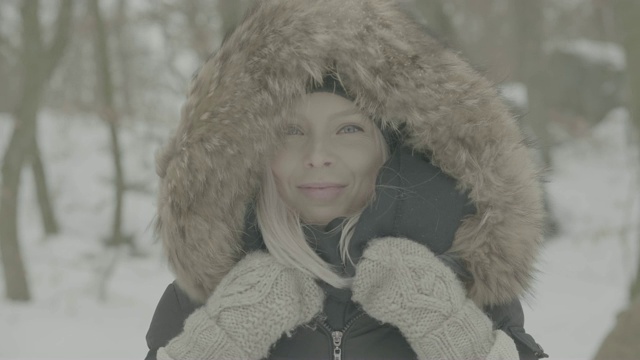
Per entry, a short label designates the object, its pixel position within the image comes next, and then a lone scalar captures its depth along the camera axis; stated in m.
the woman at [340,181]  2.10
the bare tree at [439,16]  7.48
